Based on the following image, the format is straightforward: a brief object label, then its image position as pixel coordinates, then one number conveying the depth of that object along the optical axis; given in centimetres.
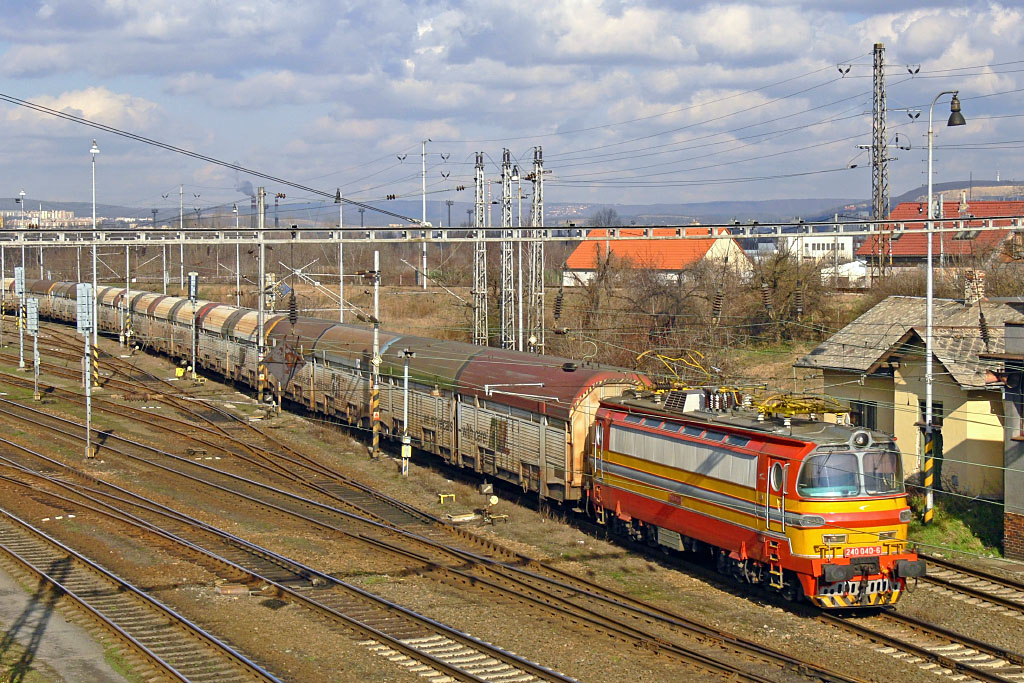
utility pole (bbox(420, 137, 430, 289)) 4707
